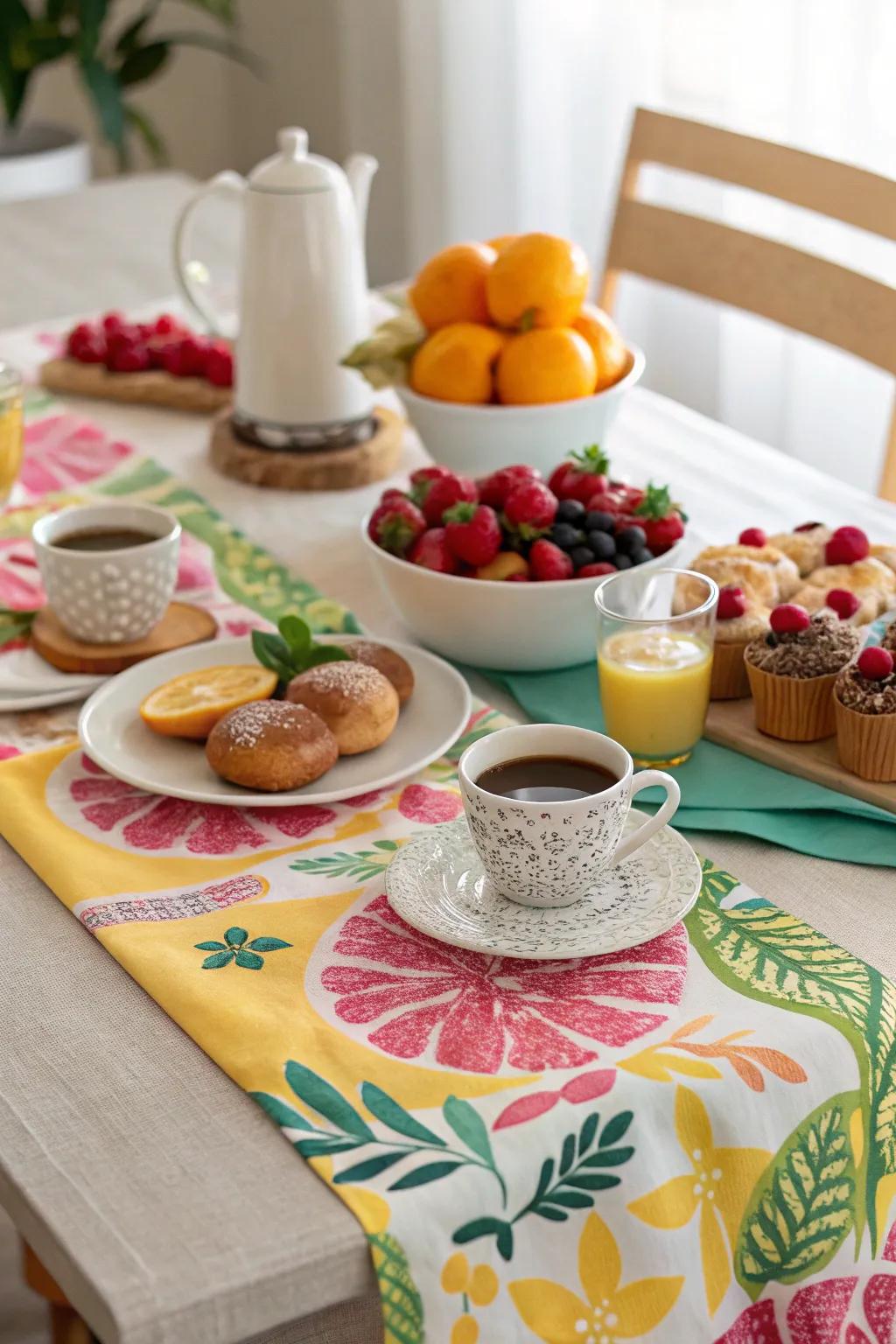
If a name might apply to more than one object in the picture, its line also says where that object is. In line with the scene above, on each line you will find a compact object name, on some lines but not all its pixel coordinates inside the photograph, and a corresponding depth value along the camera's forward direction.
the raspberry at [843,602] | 1.06
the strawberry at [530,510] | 1.10
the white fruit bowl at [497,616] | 1.08
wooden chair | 1.64
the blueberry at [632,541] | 1.09
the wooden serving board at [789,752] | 0.96
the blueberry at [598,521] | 1.11
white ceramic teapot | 1.40
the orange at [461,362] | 1.34
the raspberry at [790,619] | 1.01
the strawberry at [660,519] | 1.11
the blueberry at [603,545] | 1.09
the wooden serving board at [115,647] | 1.12
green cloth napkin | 0.92
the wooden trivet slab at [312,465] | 1.46
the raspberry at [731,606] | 1.06
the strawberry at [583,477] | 1.14
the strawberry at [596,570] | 1.08
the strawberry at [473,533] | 1.09
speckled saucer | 0.79
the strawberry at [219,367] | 1.64
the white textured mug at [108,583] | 1.09
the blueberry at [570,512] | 1.11
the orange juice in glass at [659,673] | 0.98
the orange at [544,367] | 1.33
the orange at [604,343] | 1.38
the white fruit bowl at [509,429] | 1.33
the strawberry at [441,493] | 1.14
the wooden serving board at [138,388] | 1.63
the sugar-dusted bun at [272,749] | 0.93
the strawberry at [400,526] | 1.14
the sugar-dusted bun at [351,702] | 0.97
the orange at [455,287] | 1.35
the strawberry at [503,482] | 1.13
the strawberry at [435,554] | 1.11
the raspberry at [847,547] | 1.13
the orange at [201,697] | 1.00
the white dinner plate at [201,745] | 0.95
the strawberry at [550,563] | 1.09
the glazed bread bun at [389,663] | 1.04
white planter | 3.45
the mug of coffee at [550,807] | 0.78
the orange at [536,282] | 1.31
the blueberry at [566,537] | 1.10
